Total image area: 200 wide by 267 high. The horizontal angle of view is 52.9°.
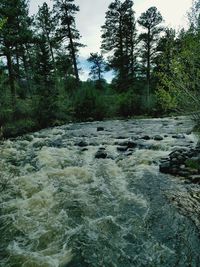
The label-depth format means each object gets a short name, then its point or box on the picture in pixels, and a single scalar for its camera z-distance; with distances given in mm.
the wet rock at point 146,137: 11154
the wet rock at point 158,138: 10770
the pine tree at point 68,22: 25897
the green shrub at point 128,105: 21897
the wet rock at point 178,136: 11040
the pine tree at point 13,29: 17284
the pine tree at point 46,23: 27625
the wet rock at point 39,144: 10826
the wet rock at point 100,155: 8588
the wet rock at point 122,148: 9473
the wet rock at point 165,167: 6927
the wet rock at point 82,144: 10660
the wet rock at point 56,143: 10853
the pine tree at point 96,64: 33403
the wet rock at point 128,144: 9928
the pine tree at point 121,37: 28733
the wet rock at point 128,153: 8725
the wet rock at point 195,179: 6122
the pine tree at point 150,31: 26244
